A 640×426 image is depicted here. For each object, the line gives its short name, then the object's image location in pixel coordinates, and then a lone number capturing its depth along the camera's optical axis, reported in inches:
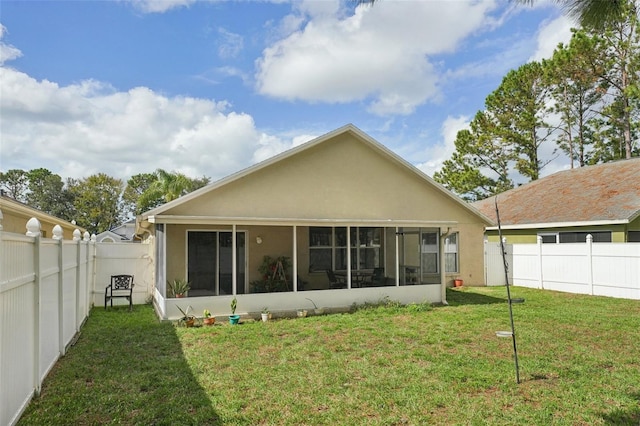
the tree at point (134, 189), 1950.3
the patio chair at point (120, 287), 498.6
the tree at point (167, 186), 1080.2
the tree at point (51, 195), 1966.0
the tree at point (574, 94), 981.2
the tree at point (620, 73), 884.0
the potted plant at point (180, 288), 419.5
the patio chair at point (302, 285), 539.1
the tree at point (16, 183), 2001.7
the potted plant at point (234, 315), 397.5
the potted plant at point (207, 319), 393.1
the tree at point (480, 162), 1198.3
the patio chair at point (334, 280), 529.8
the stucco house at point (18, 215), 414.8
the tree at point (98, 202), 1825.8
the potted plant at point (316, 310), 449.4
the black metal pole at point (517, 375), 227.0
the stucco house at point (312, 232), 446.9
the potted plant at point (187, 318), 383.9
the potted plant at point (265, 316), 413.4
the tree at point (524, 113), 1133.7
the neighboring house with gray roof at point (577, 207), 577.3
